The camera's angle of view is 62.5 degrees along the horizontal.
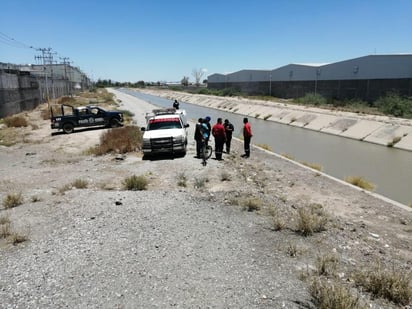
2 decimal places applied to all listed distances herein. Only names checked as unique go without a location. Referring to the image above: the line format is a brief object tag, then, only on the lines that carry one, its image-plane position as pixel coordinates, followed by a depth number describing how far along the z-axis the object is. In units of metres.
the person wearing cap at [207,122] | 15.28
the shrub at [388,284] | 4.73
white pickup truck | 15.61
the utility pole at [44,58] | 66.12
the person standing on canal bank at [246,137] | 16.06
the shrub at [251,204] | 8.77
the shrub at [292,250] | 6.20
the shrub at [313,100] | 50.81
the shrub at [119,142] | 17.95
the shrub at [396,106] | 34.04
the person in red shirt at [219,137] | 15.03
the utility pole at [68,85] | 88.98
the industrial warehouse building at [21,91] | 33.19
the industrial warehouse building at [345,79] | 42.72
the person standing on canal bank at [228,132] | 16.45
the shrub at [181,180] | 11.19
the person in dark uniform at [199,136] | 14.84
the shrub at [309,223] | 7.24
